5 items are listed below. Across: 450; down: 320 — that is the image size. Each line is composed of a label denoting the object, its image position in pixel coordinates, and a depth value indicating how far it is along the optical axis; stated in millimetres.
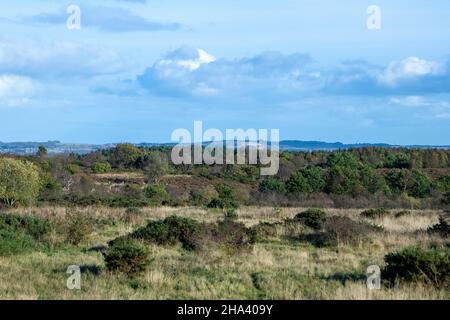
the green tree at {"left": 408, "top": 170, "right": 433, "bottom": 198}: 45875
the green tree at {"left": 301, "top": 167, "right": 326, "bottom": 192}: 44219
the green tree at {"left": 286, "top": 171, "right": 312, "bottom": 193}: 43406
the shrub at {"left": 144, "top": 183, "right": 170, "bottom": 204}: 41441
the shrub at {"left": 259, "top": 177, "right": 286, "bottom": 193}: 44688
